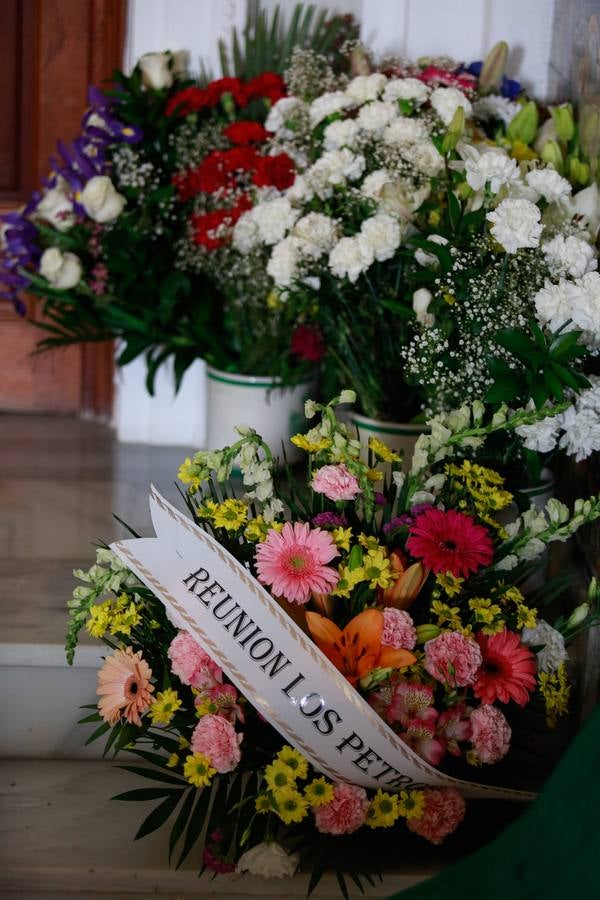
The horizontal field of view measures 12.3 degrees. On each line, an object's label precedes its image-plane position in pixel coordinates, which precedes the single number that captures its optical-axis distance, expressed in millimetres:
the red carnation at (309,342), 3919
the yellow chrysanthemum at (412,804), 3180
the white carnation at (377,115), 3700
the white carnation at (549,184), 3427
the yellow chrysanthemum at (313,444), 3229
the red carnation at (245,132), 3921
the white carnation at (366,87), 3790
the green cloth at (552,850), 2743
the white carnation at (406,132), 3656
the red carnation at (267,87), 3998
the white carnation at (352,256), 3569
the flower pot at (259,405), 4040
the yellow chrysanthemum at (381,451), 3253
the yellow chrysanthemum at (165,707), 3190
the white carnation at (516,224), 3305
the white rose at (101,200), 3986
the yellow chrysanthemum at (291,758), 3168
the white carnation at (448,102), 3701
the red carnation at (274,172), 3833
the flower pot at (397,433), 3733
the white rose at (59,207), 4055
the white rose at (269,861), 3204
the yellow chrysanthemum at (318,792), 3162
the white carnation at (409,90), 3735
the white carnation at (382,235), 3563
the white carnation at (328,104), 3765
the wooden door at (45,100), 4310
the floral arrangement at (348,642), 3171
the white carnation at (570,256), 3327
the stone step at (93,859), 3246
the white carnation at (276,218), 3705
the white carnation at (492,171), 3390
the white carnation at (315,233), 3648
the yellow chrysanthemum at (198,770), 3157
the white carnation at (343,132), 3694
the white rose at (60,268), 4028
